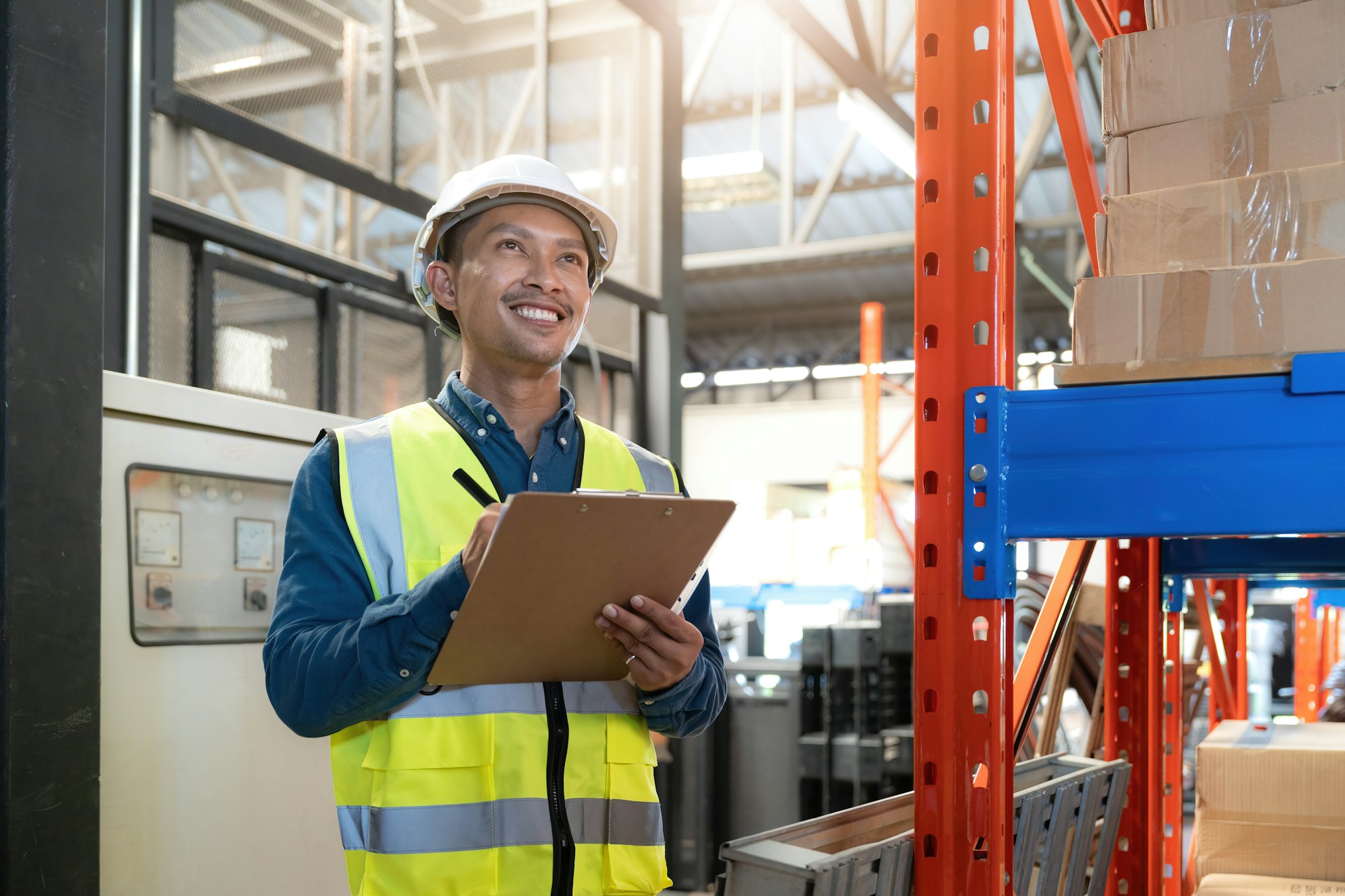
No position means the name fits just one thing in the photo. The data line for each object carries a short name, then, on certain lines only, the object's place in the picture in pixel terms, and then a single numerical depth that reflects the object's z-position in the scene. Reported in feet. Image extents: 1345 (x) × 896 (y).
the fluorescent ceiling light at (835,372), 76.13
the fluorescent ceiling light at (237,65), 12.23
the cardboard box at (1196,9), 5.28
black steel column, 6.64
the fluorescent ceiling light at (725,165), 33.68
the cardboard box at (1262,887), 7.09
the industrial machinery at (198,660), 8.18
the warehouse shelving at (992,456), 4.47
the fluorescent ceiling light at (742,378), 79.82
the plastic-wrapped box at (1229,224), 4.62
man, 5.05
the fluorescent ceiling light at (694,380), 81.41
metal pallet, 4.41
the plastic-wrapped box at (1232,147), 4.84
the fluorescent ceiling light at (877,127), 27.76
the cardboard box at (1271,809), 7.46
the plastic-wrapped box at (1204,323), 4.44
